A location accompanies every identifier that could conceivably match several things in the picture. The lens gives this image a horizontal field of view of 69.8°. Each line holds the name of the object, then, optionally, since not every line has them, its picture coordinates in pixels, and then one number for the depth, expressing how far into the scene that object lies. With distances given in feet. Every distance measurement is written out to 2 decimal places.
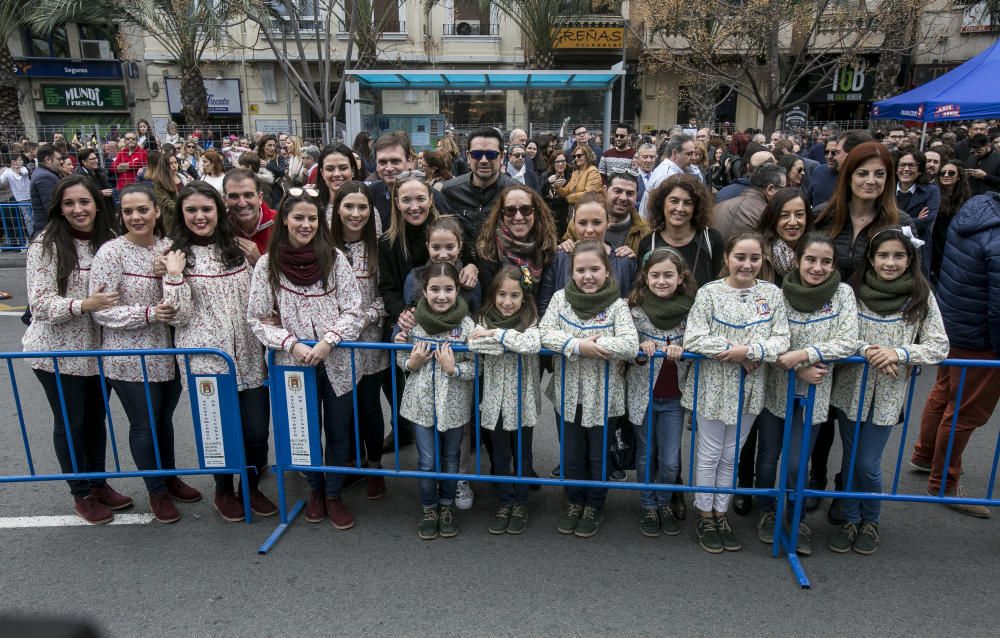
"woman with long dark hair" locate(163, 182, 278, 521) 12.31
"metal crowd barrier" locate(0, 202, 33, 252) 40.65
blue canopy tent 32.65
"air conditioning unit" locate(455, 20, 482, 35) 86.74
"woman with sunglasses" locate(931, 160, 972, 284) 23.56
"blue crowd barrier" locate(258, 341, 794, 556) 12.23
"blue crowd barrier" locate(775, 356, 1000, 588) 11.42
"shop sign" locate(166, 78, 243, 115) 87.92
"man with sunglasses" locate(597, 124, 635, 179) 32.50
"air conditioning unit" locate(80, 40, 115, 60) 89.20
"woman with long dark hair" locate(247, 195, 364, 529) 12.21
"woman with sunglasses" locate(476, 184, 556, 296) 13.55
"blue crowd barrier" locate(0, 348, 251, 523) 12.14
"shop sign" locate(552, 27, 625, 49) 83.51
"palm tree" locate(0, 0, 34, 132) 72.54
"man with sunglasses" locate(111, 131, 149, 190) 40.04
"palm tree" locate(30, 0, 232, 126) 60.90
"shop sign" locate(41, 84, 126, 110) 89.40
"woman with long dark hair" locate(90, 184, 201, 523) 12.20
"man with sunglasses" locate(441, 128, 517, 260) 16.35
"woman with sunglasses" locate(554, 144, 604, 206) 25.79
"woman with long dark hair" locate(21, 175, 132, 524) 12.09
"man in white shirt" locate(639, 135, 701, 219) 23.99
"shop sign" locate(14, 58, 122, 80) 86.43
